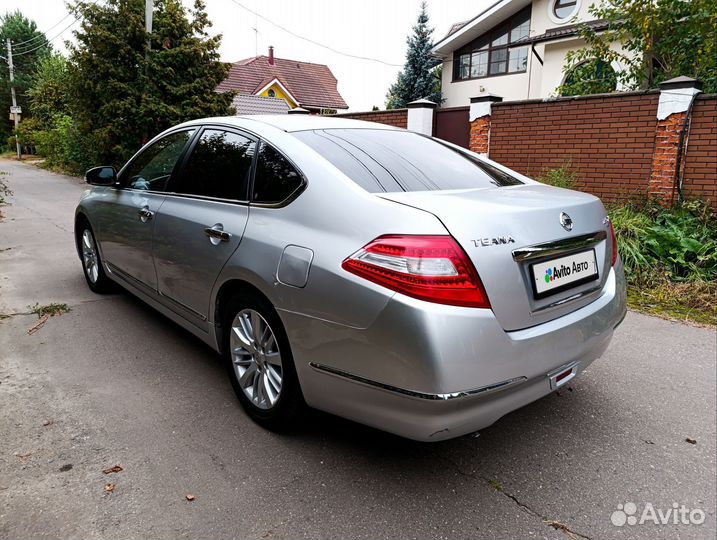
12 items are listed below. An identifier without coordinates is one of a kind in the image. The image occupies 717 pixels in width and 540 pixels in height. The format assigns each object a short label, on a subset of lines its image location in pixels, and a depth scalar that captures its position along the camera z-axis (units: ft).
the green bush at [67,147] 61.72
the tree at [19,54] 148.05
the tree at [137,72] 47.93
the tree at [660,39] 24.97
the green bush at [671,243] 18.89
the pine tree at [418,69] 94.02
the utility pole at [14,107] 114.40
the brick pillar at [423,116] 33.58
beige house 61.31
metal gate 32.24
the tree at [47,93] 86.50
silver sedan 6.58
